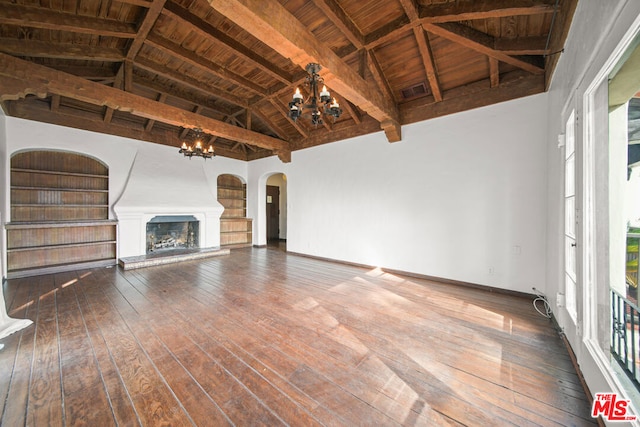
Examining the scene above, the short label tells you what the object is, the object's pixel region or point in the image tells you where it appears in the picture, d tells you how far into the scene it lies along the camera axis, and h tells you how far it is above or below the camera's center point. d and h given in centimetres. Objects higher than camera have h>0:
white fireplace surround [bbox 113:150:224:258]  565 +40
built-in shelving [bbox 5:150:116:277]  471 +0
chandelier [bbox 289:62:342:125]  278 +137
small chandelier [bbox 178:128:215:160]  483 +136
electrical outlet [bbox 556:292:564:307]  252 -95
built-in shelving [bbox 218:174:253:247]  811 +1
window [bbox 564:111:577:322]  230 -11
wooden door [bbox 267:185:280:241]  989 +4
